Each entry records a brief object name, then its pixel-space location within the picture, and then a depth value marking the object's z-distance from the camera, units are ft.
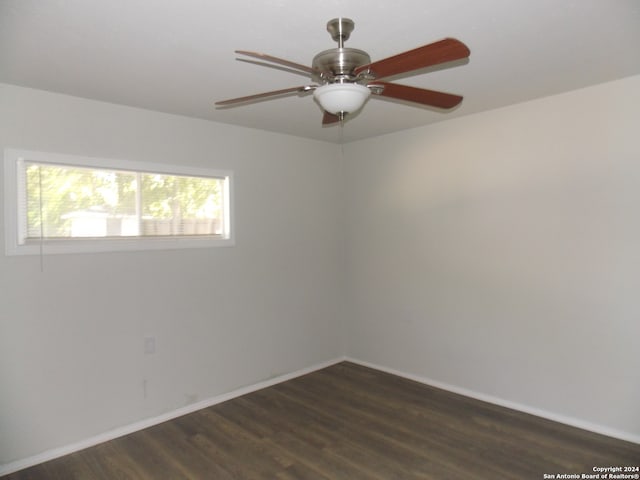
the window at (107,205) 8.41
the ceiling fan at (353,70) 4.59
